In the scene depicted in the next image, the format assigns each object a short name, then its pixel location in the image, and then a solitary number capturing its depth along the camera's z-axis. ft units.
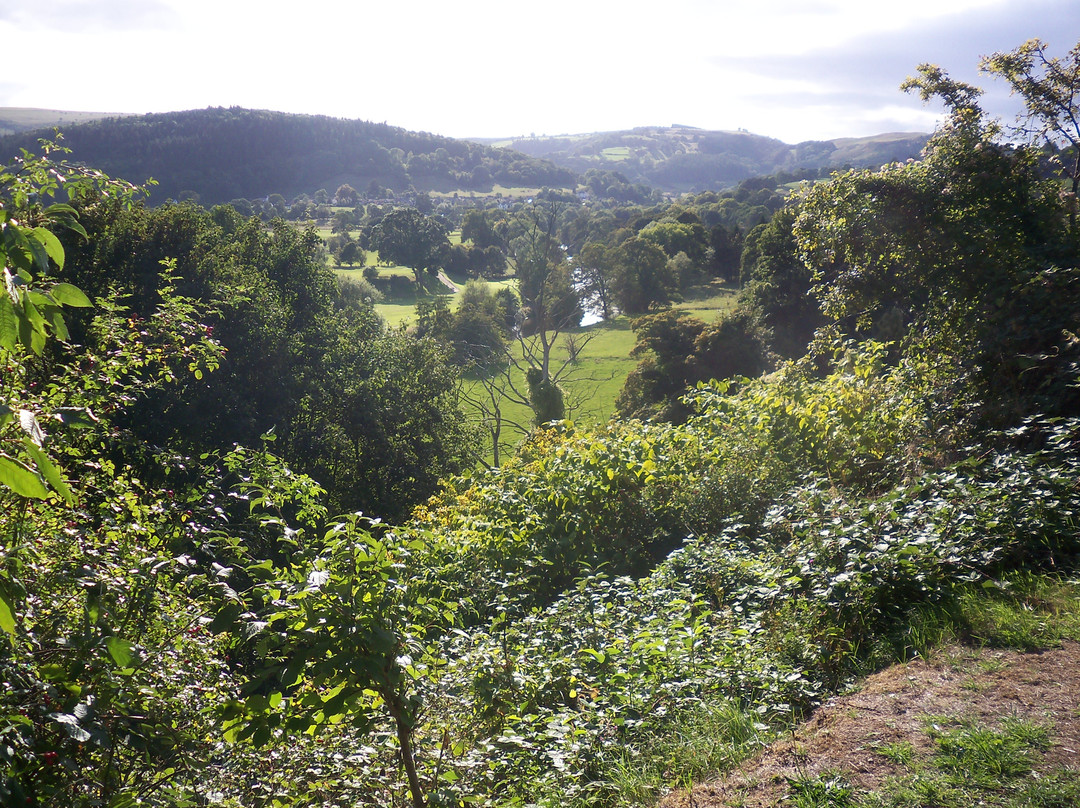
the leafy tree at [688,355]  86.79
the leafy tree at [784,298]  85.66
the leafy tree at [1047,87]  27.91
